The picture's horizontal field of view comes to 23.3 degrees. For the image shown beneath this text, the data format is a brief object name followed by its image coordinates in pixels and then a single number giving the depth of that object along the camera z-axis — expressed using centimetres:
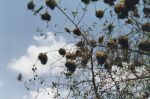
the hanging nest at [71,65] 674
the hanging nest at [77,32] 729
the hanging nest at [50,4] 711
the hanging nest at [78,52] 711
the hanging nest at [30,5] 726
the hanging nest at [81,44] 728
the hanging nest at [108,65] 716
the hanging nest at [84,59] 718
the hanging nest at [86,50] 716
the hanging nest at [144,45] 616
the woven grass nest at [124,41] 645
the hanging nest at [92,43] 703
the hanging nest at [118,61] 728
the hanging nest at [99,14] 714
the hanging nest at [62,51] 717
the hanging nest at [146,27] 661
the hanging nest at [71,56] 695
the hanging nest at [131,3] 603
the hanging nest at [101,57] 636
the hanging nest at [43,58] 685
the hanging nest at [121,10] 635
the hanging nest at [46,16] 712
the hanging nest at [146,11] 705
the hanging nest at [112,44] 680
